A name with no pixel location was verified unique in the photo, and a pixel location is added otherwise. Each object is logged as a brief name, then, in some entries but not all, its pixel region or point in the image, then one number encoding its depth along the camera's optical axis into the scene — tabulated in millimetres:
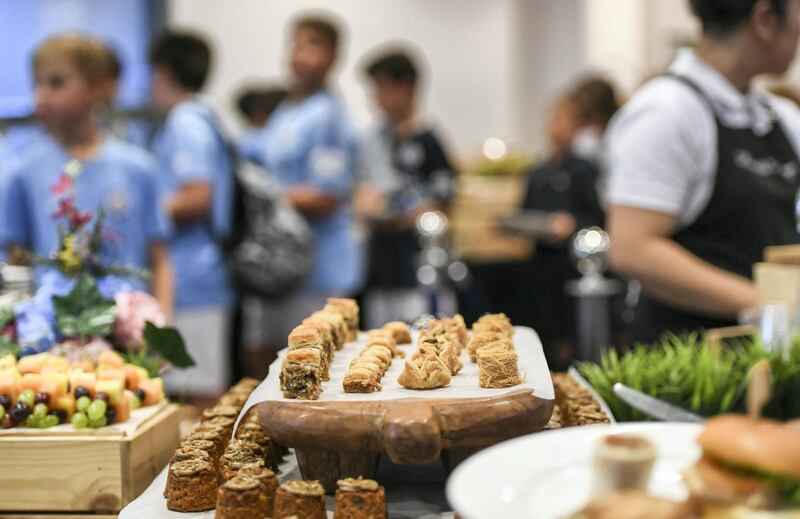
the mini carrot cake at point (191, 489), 1227
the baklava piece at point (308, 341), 1268
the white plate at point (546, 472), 873
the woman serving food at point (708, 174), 2205
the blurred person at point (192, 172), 3824
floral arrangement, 1431
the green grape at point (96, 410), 1405
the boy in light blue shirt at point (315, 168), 4332
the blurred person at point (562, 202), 4973
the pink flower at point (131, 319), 1728
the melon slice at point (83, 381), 1445
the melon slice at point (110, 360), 1584
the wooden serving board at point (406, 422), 1092
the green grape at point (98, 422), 1409
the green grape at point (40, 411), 1402
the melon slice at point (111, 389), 1434
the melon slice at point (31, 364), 1496
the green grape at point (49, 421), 1403
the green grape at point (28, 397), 1408
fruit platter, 1404
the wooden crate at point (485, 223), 5633
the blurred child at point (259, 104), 5328
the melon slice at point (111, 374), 1508
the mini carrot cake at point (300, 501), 1123
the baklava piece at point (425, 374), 1216
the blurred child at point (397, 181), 4926
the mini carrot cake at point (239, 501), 1138
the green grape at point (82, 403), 1419
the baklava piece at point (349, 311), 1537
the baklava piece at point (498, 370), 1220
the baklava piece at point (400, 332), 1525
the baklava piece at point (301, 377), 1190
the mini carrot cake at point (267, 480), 1167
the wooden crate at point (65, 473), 1370
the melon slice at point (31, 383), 1433
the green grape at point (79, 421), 1401
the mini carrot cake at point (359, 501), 1118
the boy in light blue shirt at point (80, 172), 2635
